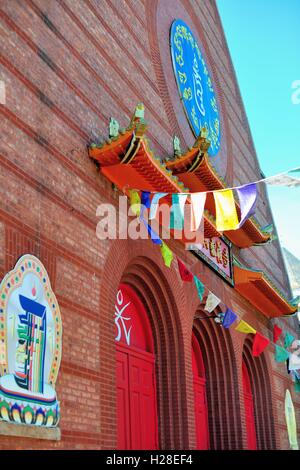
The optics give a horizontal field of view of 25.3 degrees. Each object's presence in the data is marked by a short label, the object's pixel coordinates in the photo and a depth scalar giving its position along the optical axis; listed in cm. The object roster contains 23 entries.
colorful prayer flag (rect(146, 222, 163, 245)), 963
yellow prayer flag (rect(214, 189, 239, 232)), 921
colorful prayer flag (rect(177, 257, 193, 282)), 1088
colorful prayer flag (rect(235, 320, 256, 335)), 1288
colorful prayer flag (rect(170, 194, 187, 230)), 948
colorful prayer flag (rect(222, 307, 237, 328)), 1211
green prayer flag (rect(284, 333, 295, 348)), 1780
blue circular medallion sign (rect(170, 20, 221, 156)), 1370
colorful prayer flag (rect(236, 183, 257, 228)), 913
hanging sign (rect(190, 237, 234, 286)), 1256
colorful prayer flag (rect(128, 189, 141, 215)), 948
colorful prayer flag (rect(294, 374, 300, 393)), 1923
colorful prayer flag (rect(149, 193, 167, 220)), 926
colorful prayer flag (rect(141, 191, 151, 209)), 962
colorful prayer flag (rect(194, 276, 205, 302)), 1093
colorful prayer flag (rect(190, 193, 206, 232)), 916
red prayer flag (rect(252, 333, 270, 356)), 1420
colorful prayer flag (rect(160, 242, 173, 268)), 959
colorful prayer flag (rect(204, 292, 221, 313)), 1158
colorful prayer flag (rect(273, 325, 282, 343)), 1727
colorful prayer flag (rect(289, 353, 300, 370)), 1769
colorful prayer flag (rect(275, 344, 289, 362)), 1622
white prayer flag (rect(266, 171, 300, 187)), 819
